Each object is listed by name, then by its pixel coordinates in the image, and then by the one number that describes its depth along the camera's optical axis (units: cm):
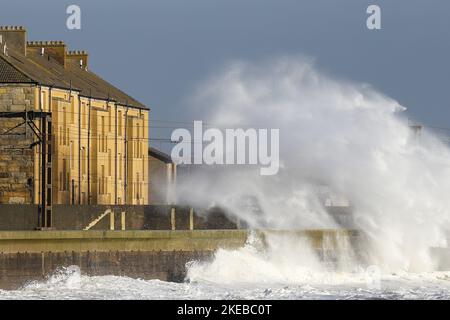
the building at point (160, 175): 10731
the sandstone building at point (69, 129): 8444
